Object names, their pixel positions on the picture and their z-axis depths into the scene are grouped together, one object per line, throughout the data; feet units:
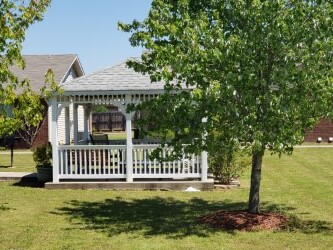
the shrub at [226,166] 54.85
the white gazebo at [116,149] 53.06
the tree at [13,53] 38.07
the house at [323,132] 112.47
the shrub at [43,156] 57.00
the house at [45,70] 105.50
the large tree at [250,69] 32.48
